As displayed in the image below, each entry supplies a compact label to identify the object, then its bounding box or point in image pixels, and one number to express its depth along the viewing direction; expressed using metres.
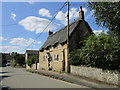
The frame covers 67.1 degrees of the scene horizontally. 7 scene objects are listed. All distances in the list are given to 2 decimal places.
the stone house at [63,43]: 14.94
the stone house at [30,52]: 38.11
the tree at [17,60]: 38.56
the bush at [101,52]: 7.52
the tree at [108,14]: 5.49
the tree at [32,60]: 26.47
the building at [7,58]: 61.75
